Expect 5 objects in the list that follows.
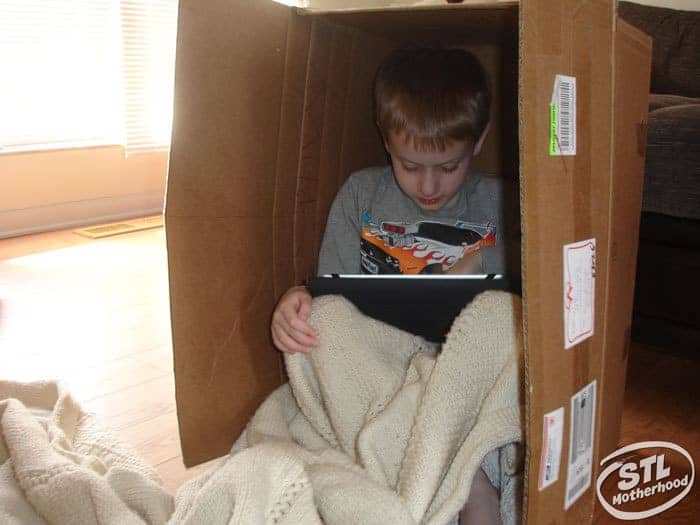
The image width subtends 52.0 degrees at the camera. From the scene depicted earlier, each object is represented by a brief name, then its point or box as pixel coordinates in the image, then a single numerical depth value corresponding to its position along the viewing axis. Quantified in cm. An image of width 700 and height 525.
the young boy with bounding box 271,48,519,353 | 99
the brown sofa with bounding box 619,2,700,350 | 110
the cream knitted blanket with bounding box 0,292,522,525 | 74
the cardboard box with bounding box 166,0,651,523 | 60
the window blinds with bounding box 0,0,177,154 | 253
